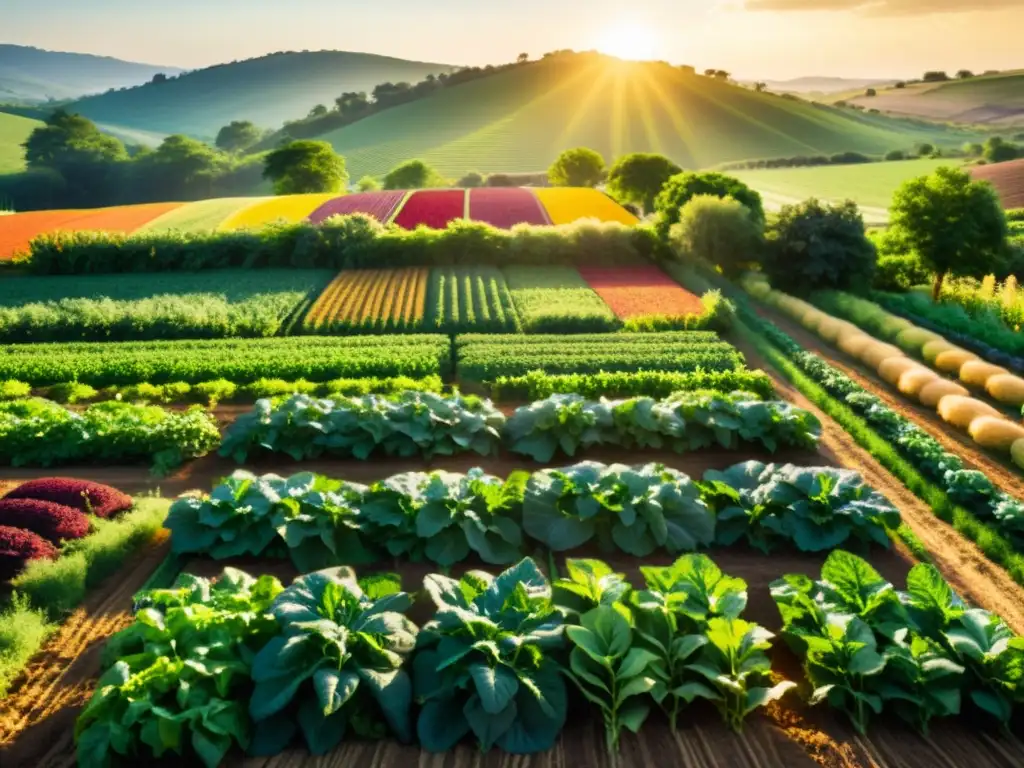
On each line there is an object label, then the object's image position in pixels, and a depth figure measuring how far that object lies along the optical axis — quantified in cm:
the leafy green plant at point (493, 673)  566
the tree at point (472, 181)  7486
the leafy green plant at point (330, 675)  568
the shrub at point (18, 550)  785
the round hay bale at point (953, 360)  1699
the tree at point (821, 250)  2605
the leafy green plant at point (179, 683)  536
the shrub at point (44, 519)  847
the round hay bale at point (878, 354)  1753
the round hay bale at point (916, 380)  1548
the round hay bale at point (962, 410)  1376
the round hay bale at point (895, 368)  1644
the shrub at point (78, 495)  915
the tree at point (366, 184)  6819
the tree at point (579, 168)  6347
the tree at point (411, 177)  6894
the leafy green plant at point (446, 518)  830
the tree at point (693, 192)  3281
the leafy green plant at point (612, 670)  579
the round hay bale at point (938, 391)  1488
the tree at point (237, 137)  12425
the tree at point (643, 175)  5228
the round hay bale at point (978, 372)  1589
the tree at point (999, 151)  7162
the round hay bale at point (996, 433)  1271
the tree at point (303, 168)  5819
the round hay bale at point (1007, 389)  1491
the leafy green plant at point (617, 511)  846
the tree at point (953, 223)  2353
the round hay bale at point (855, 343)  1845
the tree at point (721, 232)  2870
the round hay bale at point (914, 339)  1866
